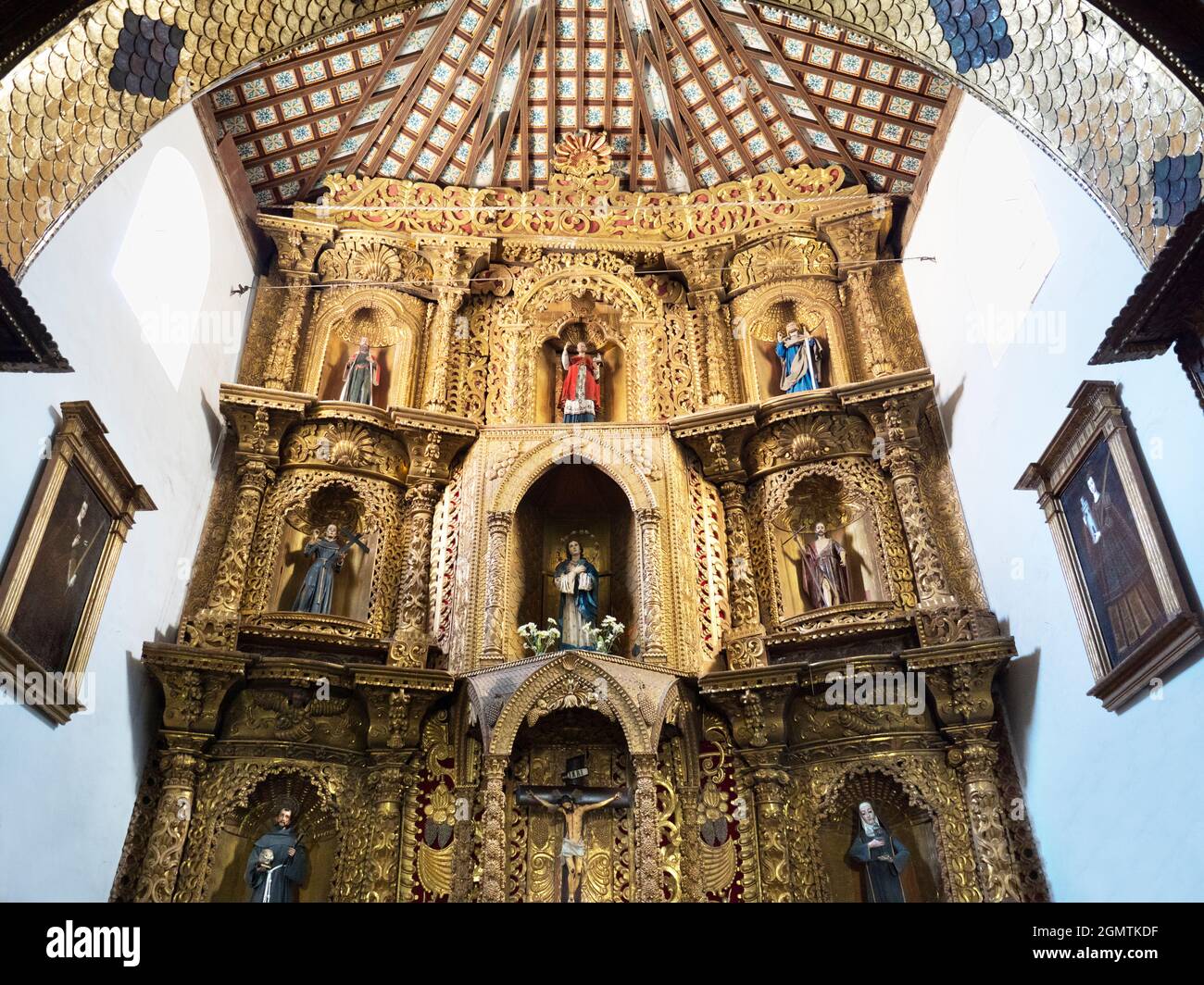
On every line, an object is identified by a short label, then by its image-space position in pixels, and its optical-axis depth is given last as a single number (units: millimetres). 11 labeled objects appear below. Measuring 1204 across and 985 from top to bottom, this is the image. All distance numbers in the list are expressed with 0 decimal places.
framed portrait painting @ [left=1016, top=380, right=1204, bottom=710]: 7703
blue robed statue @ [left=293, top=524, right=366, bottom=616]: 12423
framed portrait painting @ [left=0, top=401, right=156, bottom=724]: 8359
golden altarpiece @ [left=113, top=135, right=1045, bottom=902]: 10750
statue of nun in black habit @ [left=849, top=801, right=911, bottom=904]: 10555
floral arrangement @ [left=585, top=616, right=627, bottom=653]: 11797
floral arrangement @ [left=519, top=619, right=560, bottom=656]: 11781
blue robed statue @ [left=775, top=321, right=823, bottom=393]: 14156
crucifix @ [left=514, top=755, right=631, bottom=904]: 10695
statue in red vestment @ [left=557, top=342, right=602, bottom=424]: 14312
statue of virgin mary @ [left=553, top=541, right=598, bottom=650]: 12352
